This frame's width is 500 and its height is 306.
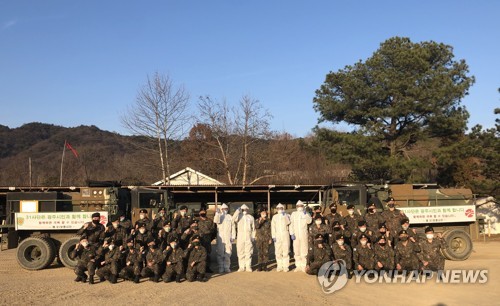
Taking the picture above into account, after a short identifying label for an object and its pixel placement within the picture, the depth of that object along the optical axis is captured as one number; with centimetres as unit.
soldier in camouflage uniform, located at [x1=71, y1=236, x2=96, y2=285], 1056
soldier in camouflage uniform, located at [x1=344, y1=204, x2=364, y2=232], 1155
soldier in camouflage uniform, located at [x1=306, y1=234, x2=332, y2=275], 1084
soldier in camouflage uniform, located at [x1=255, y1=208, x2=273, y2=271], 1230
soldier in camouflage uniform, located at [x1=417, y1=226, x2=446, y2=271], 1045
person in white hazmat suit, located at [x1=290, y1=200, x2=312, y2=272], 1171
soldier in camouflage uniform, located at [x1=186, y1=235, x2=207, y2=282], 1052
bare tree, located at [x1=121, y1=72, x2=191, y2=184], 2797
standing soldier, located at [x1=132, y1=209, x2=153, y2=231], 1161
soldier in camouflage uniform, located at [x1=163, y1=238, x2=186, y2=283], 1047
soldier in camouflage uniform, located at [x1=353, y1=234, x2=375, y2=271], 1048
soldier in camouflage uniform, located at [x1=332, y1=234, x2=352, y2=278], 1063
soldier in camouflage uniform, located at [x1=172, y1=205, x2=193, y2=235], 1201
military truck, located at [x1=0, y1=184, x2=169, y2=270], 1272
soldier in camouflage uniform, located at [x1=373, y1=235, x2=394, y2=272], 1048
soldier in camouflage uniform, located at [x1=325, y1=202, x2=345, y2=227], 1166
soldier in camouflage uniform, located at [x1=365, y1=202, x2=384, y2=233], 1150
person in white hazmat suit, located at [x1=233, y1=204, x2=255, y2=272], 1193
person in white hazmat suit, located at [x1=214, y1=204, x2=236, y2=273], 1195
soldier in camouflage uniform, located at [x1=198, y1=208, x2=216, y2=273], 1196
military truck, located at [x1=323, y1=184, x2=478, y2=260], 1368
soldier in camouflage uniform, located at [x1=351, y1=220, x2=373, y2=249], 1086
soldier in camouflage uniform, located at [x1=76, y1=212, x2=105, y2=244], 1144
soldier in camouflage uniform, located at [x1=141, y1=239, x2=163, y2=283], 1051
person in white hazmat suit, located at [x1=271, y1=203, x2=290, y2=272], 1179
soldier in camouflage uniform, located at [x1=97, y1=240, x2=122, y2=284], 1051
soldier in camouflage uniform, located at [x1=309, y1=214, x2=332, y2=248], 1117
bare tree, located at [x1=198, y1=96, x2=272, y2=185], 3067
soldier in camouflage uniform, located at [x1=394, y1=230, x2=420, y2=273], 1049
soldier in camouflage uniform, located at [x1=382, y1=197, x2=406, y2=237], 1155
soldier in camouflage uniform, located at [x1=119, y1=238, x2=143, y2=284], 1052
